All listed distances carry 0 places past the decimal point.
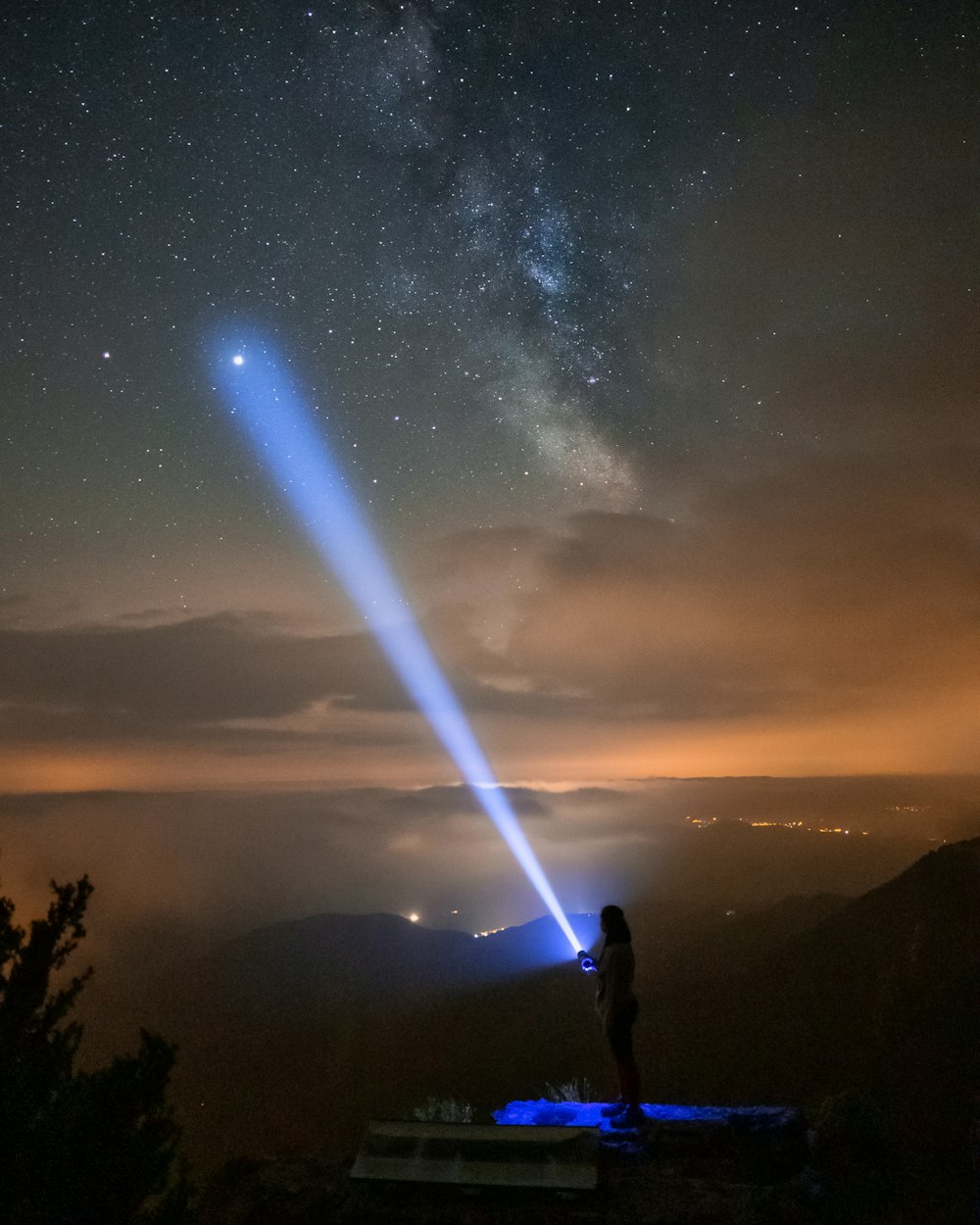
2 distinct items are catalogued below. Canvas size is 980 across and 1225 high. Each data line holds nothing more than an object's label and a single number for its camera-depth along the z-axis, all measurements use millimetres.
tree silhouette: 5922
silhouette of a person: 7207
